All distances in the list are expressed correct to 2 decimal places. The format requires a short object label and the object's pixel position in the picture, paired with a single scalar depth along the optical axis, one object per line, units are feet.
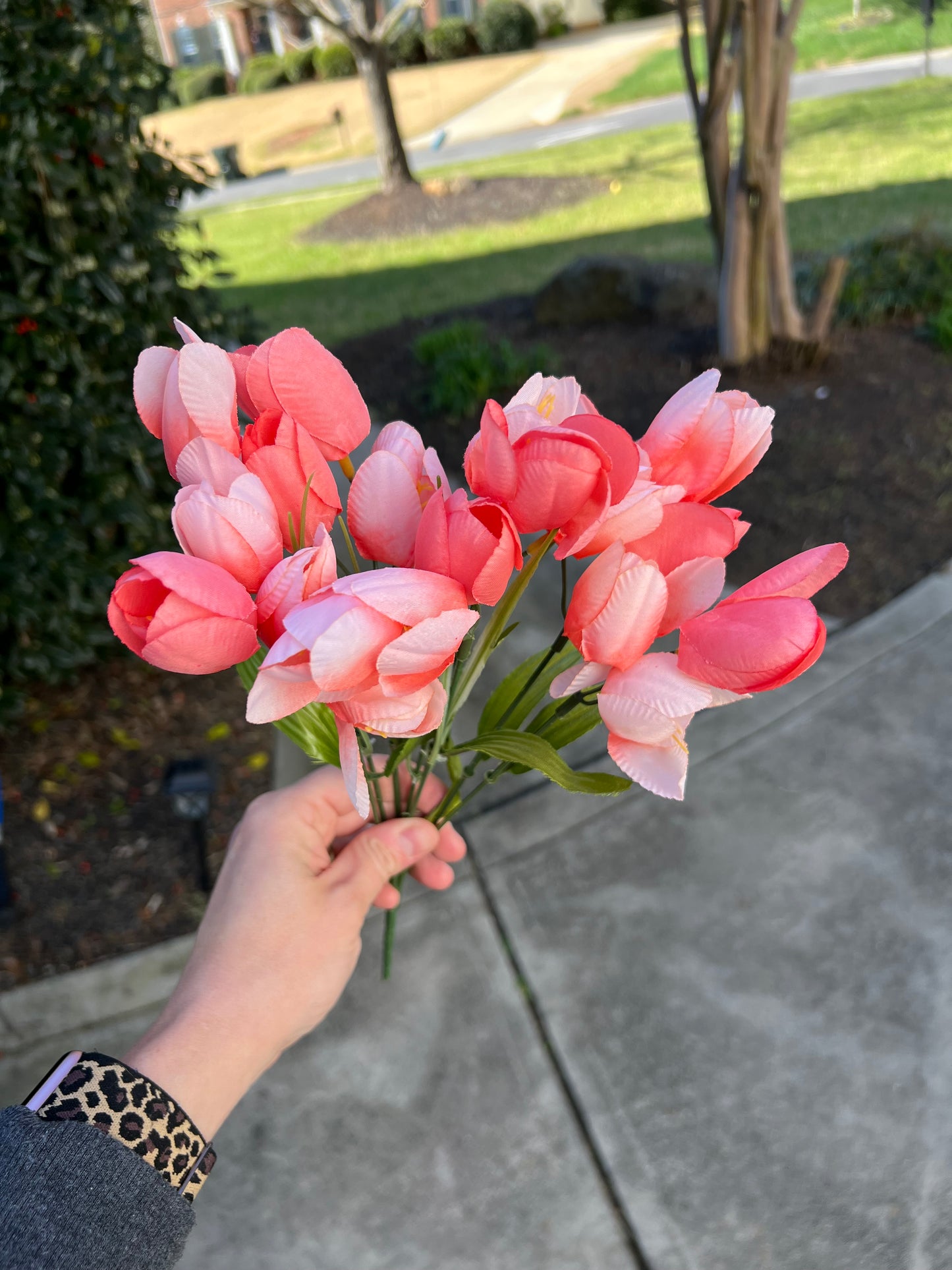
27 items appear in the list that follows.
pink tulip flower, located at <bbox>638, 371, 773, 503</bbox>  0.92
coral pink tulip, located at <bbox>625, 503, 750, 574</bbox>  0.90
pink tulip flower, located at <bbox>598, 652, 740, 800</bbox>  0.87
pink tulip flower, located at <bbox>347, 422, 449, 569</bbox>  0.93
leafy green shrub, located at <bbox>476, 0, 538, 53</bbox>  65.97
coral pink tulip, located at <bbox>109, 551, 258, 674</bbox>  0.80
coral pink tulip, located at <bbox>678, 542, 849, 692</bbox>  0.82
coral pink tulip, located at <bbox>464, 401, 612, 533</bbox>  0.82
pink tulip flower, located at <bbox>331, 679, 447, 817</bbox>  0.86
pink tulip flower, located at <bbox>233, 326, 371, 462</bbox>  0.93
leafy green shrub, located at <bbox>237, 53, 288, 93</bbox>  73.06
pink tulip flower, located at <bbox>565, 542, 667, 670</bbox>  0.86
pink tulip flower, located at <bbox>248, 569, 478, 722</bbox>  0.78
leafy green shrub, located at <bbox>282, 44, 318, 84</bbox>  72.20
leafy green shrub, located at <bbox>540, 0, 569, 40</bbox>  69.41
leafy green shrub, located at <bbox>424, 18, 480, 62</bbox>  67.52
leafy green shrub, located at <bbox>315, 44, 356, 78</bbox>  69.41
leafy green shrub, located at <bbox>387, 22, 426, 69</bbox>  64.25
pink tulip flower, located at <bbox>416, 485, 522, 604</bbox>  0.84
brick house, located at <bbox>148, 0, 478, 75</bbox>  81.74
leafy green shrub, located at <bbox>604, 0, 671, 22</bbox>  67.57
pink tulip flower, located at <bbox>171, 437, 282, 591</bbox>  0.85
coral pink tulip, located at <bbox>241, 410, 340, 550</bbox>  0.94
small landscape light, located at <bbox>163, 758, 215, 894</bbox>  2.40
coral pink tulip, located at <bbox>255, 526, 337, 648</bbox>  0.85
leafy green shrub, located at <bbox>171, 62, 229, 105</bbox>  77.15
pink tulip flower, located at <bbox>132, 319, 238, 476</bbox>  0.92
